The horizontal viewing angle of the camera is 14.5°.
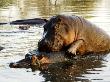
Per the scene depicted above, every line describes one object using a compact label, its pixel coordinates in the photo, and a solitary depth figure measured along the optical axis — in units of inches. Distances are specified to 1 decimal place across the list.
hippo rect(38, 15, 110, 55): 406.9
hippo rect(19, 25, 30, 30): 630.5
